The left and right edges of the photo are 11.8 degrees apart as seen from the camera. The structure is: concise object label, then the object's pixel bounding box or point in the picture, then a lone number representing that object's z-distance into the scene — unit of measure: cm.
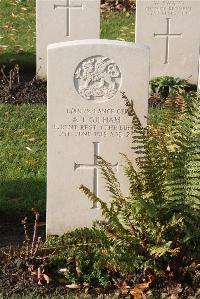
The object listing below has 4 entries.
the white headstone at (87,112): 656
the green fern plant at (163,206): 622
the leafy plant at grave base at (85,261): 634
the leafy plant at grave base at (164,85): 1130
